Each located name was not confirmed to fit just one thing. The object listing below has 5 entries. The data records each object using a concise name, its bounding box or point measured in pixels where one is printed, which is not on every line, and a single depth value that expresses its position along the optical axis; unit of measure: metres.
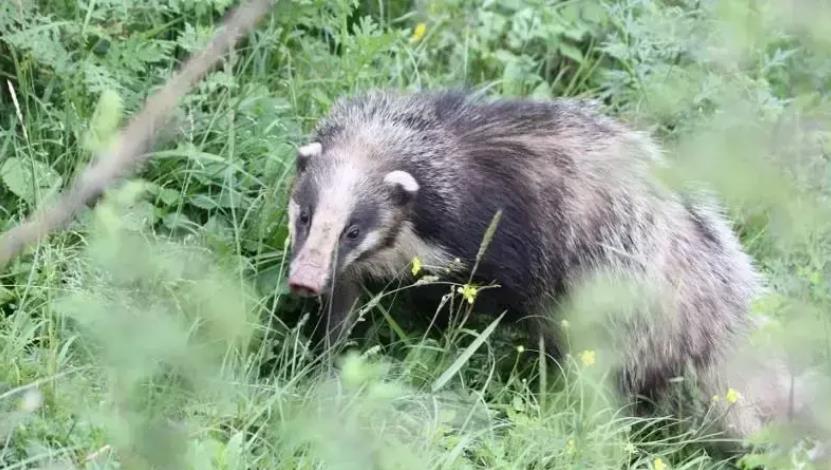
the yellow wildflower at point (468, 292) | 9.86
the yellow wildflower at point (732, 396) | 10.12
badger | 10.27
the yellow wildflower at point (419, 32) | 13.45
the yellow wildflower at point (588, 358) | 9.61
